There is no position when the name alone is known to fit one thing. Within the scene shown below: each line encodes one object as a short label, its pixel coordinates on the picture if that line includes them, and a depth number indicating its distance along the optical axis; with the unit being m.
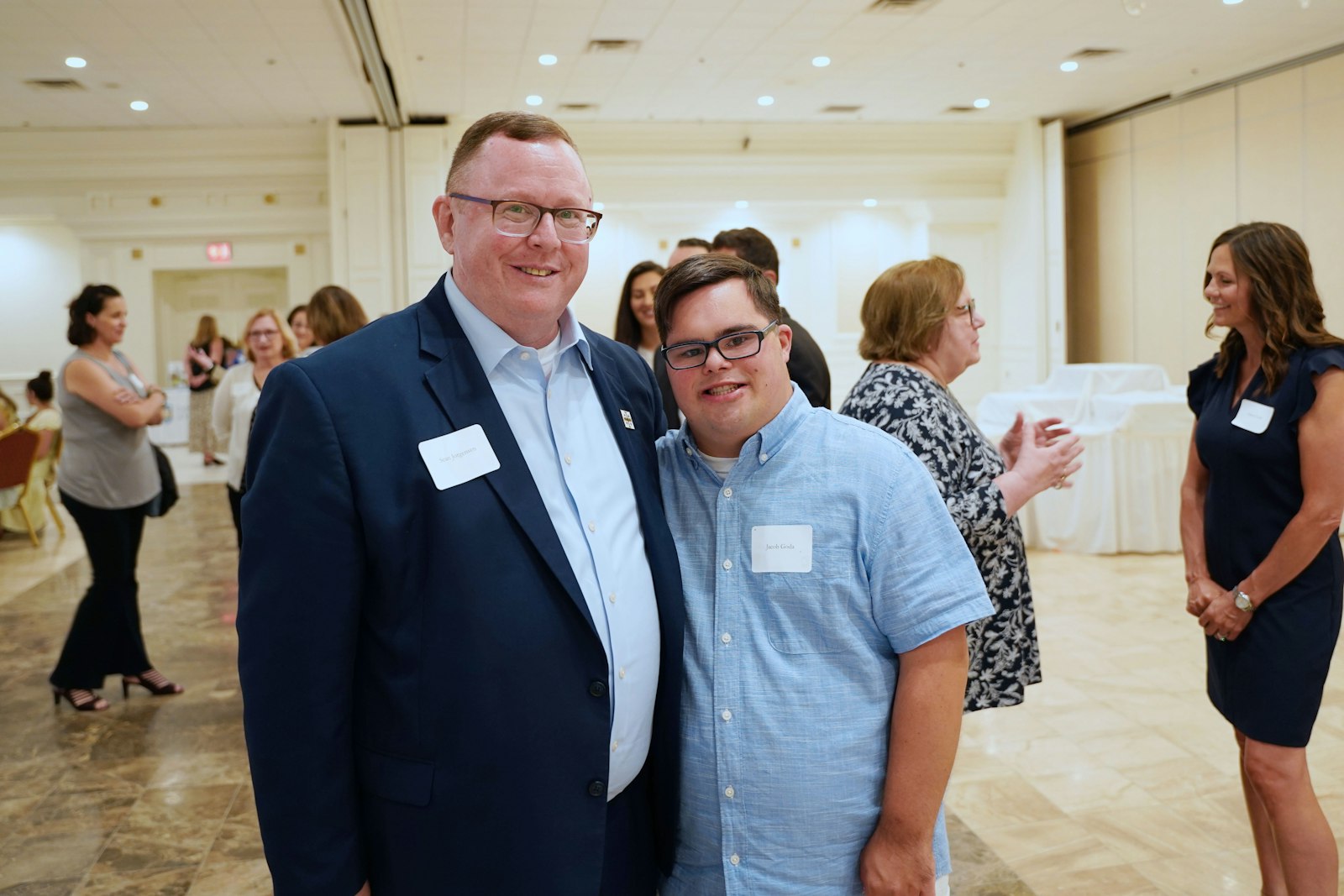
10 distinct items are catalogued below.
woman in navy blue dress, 2.44
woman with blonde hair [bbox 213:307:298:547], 4.76
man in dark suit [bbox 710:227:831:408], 3.27
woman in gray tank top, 4.37
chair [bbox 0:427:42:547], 7.94
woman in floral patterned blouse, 2.15
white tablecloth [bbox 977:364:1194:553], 7.51
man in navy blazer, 1.35
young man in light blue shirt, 1.52
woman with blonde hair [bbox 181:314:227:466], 13.16
